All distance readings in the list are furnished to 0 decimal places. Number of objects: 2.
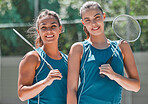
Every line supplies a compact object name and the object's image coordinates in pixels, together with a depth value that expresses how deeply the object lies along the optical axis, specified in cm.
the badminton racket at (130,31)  333
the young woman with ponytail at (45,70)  311
